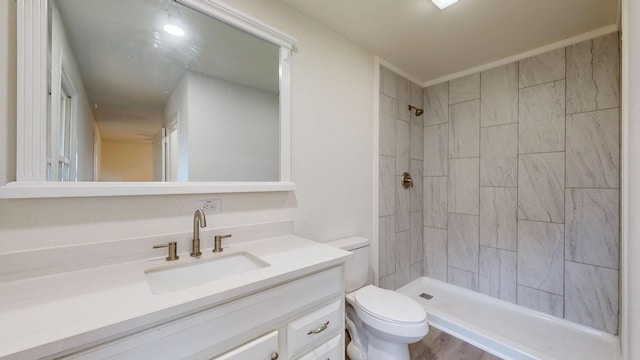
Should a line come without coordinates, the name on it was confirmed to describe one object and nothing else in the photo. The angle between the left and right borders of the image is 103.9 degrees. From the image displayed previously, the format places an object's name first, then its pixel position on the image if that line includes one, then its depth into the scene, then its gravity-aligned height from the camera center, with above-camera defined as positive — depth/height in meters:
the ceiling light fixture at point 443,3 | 1.51 +1.08
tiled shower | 1.82 -0.02
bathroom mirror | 0.90 +0.37
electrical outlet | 1.24 -0.14
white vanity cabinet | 0.65 -0.48
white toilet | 1.33 -0.77
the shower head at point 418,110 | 2.59 +0.72
